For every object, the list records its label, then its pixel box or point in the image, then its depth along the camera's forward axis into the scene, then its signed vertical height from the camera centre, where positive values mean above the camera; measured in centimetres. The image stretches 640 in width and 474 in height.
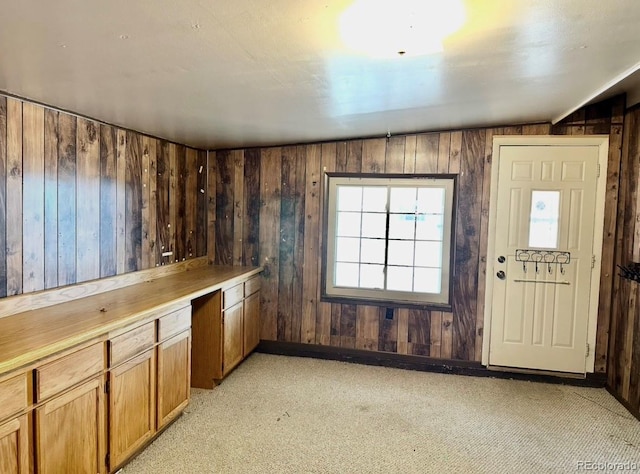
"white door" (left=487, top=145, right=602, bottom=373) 360 -30
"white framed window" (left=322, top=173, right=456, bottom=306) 391 -21
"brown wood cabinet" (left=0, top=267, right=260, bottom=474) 163 -82
